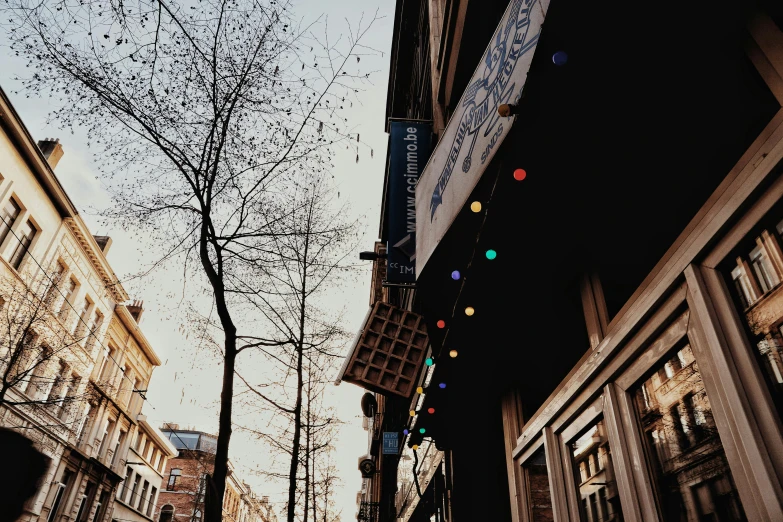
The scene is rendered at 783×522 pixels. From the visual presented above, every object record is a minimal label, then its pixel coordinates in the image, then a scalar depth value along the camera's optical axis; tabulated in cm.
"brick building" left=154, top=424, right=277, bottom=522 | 4484
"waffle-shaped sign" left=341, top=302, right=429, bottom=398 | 814
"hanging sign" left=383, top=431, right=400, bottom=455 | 1419
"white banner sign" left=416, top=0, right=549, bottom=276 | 226
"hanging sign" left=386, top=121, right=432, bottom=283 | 817
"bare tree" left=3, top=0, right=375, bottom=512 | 861
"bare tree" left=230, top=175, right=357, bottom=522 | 1313
